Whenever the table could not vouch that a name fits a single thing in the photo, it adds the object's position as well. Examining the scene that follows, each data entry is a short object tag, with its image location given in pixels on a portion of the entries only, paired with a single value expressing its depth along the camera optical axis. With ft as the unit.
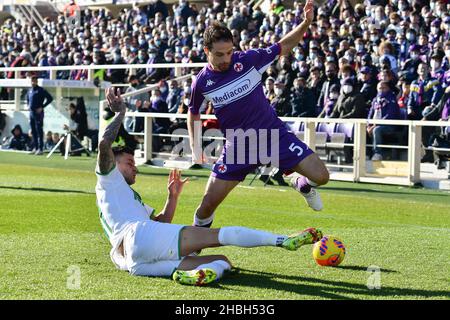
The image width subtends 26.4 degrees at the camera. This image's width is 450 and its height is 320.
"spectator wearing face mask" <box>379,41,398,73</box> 71.82
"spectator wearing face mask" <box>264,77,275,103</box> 75.82
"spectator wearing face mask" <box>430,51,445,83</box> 66.95
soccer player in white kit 26.66
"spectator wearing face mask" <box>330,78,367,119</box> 69.51
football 29.84
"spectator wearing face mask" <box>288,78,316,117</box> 73.10
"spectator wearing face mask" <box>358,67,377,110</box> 70.54
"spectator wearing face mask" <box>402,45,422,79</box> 69.72
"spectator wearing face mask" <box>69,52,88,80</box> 105.20
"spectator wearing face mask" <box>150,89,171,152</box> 82.33
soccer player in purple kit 31.14
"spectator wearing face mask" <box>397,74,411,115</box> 67.95
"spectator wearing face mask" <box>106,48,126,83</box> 100.83
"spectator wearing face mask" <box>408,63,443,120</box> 66.54
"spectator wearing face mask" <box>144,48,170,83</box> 93.66
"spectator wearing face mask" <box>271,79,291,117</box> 73.87
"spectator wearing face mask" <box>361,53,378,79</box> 71.41
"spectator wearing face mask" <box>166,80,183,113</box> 84.99
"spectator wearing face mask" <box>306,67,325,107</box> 74.54
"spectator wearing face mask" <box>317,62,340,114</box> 73.20
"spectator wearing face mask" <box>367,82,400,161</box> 67.05
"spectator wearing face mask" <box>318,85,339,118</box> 72.18
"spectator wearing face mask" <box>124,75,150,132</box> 85.05
